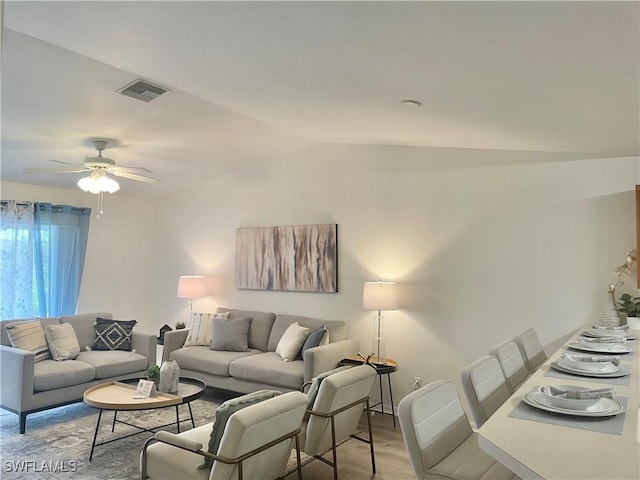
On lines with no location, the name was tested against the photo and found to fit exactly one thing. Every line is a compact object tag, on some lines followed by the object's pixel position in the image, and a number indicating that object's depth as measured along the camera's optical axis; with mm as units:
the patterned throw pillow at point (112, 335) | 5340
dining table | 1183
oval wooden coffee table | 3553
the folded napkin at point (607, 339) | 2801
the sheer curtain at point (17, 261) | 5543
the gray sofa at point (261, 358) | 4570
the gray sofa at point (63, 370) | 4137
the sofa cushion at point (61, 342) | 4793
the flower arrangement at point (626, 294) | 3467
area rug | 3379
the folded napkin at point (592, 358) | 2293
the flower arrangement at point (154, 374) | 3988
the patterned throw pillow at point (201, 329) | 5742
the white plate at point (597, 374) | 2027
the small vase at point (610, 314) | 3455
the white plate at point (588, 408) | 1516
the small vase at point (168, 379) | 3904
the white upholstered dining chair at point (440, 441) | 1802
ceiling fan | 4289
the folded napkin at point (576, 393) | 1686
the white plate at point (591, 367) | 2082
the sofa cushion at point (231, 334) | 5422
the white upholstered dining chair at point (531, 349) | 2984
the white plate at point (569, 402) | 1567
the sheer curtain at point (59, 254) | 5840
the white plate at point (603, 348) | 2514
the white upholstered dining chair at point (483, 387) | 2148
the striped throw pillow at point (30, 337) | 4602
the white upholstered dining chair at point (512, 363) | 2547
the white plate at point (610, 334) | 2934
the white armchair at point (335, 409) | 3012
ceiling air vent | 3505
